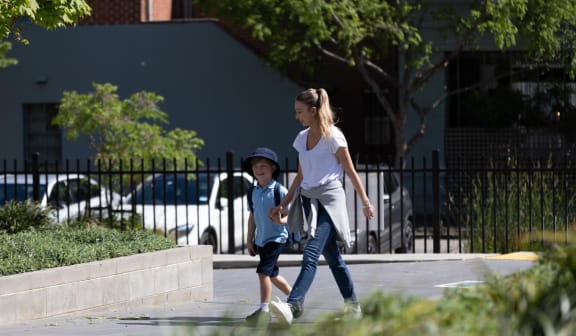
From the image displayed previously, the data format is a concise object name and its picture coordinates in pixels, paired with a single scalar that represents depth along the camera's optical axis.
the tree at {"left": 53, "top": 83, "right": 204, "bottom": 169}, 19.88
